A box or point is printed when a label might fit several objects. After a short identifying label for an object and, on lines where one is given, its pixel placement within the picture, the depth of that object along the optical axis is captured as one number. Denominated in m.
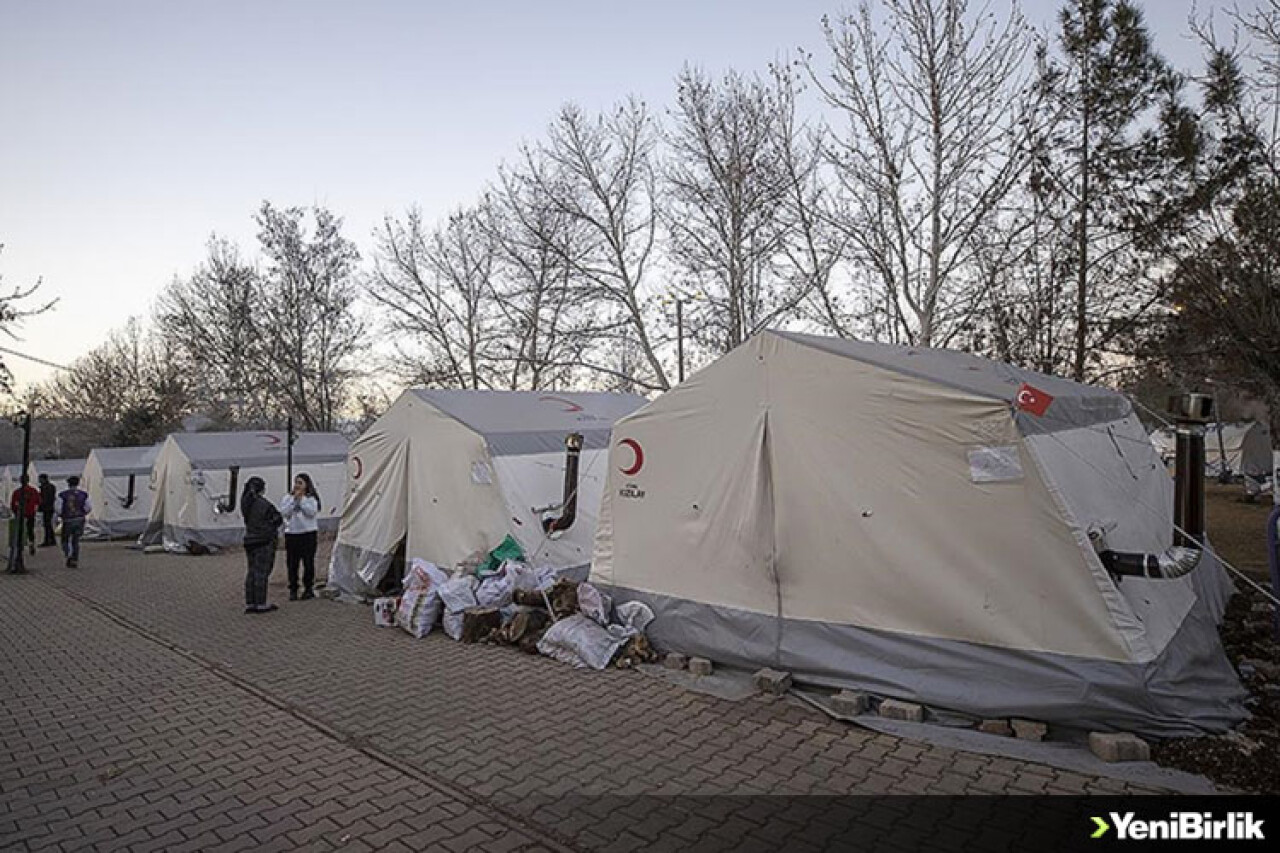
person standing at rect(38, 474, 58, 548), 17.20
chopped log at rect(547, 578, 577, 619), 7.48
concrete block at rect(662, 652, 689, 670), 6.40
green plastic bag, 8.46
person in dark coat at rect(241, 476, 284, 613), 9.31
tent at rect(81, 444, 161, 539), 20.78
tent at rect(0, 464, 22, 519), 33.28
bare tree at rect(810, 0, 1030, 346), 11.27
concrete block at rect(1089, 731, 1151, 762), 4.23
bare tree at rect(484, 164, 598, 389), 18.89
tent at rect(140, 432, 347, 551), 16.70
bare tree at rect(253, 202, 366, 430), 26.20
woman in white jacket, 9.86
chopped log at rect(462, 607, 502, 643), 7.64
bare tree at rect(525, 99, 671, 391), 18.20
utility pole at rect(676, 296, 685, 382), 17.27
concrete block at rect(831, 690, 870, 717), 5.13
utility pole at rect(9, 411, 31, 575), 13.85
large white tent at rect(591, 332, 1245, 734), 4.64
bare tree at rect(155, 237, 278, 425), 26.58
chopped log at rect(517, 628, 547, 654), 7.14
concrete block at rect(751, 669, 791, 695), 5.68
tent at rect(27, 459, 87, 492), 27.96
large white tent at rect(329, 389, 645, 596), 8.99
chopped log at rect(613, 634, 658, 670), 6.58
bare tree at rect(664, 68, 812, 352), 14.65
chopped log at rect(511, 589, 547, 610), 7.71
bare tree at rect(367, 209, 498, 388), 25.23
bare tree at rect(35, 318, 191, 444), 33.00
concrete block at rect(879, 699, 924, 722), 5.00
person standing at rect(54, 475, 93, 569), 14.71
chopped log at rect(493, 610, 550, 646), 7.35
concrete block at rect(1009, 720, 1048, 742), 4.61
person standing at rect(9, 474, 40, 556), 14.25
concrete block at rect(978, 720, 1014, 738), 4.72
